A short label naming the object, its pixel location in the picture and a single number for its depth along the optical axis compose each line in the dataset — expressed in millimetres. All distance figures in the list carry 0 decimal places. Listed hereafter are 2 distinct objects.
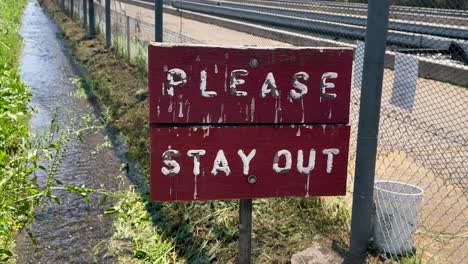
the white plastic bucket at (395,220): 3607
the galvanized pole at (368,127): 3260
